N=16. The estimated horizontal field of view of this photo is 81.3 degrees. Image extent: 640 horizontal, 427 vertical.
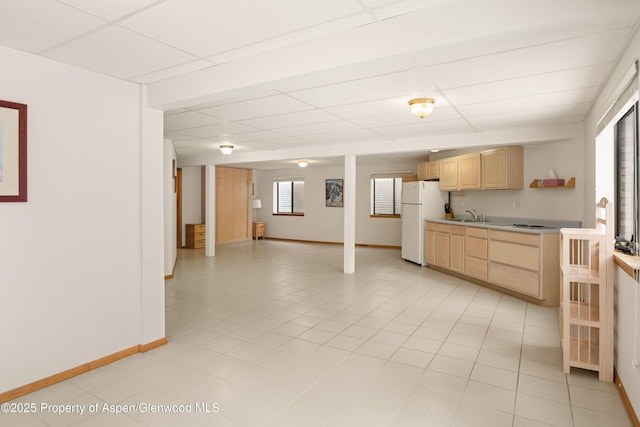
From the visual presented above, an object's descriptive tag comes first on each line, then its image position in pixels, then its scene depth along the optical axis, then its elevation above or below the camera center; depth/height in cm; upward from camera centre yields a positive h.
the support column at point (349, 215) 688 -7
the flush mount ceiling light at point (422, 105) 369 +105
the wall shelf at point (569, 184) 514 +38
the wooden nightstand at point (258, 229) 1216 -61
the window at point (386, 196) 1034 +43
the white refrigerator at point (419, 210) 757 +2
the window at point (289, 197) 1208 +47
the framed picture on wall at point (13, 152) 249 +40
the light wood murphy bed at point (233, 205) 1080 +18
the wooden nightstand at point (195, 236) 1005 -68
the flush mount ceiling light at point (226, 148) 702 +119
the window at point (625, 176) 323 +33
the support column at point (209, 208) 888 +6
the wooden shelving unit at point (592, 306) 275 -74
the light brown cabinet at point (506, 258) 484 -70
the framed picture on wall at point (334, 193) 1116 +55
